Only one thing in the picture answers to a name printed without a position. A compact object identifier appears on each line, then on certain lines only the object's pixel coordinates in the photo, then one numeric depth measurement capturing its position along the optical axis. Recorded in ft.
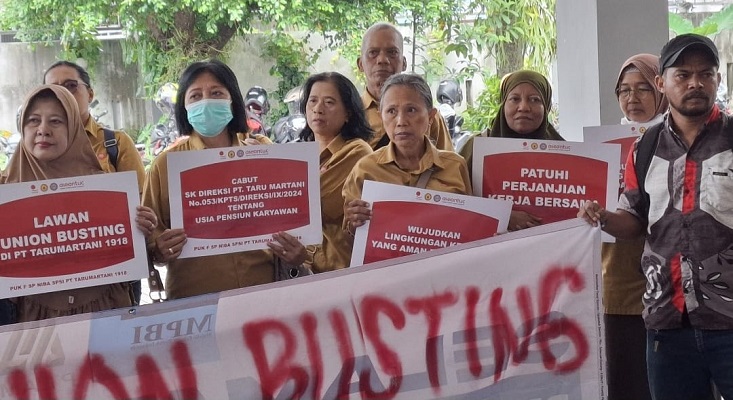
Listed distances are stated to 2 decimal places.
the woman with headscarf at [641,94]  11.17
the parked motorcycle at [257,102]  33.71
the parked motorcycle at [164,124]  31.65
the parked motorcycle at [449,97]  30.23
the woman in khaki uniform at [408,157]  9.90
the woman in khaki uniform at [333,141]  10.55
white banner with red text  8.11
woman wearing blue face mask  9.54
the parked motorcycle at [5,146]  37.22
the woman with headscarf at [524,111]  10.64
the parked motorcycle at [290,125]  30.99
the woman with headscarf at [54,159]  9.20
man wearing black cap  8.23
